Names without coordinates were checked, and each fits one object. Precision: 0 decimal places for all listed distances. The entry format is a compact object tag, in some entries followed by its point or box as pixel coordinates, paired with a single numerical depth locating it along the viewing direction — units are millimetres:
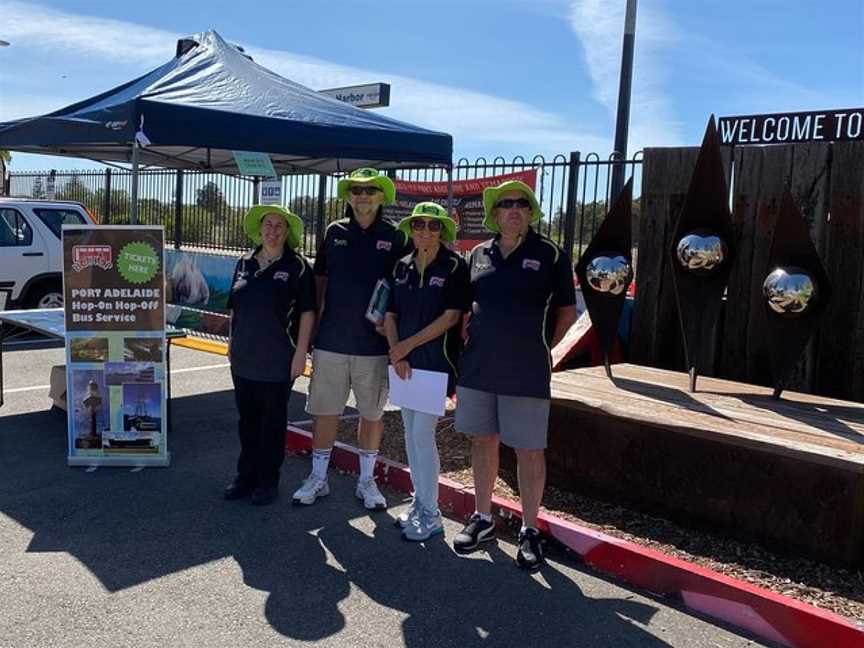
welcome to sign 5402
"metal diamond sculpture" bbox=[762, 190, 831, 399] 4602
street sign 11516
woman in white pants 3988
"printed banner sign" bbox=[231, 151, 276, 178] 6562
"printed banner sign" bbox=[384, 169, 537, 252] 10164
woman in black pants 4465
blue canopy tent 5637
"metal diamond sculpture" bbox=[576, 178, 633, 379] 5227
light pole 9234
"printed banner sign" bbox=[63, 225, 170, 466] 5156
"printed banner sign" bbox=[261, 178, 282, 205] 9703
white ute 10586
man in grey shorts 3748
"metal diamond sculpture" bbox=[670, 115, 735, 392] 4895
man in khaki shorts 4363
